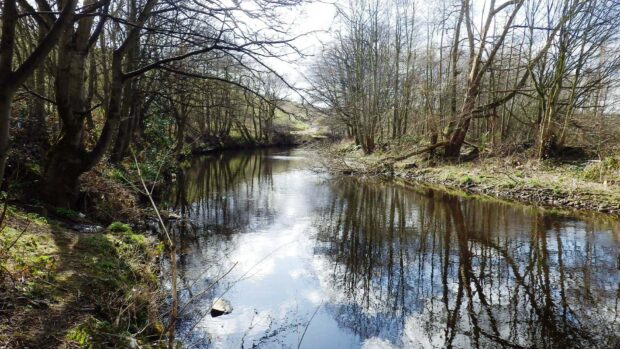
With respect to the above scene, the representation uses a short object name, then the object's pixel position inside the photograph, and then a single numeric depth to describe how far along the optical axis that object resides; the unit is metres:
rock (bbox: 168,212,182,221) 11.58
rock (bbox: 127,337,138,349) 3.96
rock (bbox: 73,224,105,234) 7.14
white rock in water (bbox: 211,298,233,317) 6.23
